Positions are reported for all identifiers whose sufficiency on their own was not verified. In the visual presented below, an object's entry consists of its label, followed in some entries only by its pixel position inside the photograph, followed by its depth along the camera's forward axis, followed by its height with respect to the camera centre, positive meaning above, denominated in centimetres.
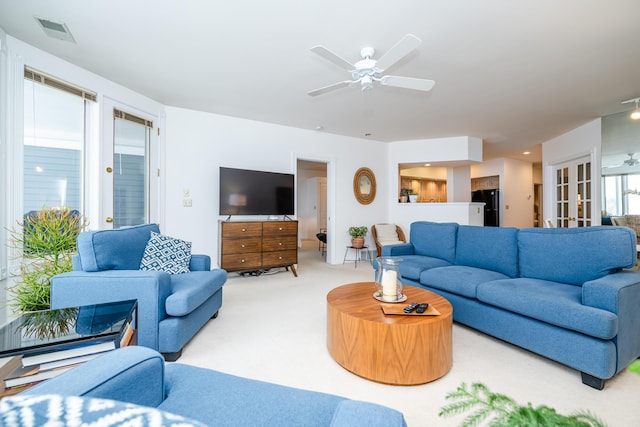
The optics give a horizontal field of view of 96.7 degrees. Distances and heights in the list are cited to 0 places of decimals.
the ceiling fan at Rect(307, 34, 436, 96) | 209 +124
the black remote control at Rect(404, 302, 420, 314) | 182 -60
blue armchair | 191 -53
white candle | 206 -52
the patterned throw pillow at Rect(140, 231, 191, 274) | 244 -36
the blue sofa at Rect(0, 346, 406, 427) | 70 -58
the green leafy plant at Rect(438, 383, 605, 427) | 39 -29
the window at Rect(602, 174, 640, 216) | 417 +31
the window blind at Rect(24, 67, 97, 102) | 268 +134
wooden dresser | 406 -45
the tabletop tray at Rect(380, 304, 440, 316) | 179 -62
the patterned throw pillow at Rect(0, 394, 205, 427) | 37 -27
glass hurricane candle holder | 206 -48
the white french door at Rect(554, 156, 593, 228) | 507 +41
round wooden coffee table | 167 -79
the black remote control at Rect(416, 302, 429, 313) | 181 -60
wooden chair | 562 -40
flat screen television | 429 +36
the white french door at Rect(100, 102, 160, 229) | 344 +57
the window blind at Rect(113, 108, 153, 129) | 355 +127
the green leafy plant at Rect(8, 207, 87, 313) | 229 -34
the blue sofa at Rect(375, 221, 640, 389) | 168 -55
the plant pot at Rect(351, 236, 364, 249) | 538 -51
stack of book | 111 -65
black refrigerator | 785 +22
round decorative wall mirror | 588 +62
